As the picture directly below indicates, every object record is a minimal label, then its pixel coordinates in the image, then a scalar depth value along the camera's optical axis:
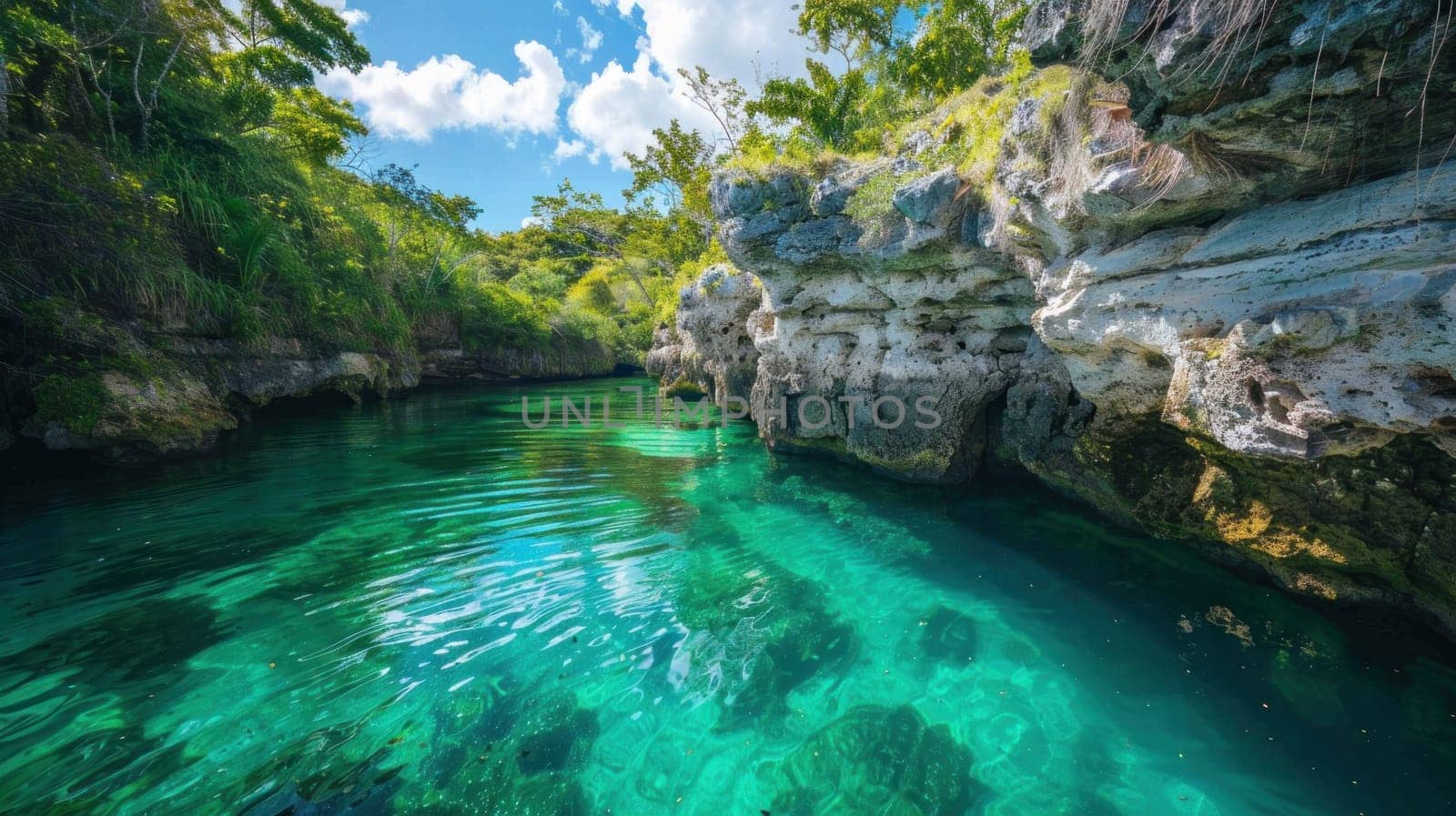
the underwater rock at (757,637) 3.28
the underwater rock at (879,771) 2.49
